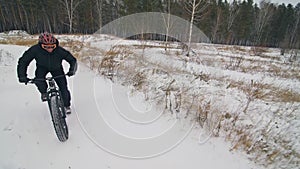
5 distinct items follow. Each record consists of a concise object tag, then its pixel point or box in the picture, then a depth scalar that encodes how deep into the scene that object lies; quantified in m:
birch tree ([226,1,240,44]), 34.54
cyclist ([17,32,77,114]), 2.05
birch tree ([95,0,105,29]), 29.99
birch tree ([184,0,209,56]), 12.77
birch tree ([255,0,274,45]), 31.47
